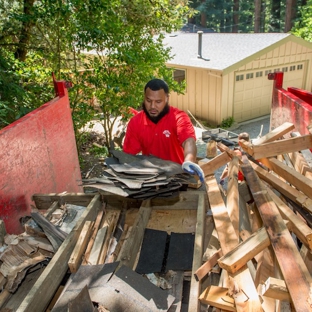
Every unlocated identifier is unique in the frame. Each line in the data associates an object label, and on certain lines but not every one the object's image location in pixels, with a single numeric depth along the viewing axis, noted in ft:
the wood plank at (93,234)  8.03
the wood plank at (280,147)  11.51
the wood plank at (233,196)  8.42
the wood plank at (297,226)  7.54
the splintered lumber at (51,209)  9.97
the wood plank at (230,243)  5.82
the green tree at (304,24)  65.30
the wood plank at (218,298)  6.09
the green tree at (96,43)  24.13
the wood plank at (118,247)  8.15
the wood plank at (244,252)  6.50
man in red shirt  11.81
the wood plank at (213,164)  11.45
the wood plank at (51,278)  6.63
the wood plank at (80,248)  7.68
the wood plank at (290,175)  9.77
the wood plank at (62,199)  10.78
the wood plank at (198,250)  6.33
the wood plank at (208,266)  6.84
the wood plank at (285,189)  9.39
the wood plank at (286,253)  5.56
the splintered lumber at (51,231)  8.85
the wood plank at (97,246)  7.89
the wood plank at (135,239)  7.80
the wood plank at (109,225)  8.21
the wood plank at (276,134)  13.41
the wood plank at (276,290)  5.70
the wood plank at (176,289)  6.80
